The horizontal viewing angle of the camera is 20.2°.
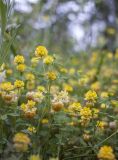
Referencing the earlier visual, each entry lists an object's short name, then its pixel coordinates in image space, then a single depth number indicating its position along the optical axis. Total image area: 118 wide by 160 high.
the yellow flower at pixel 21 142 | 0.27
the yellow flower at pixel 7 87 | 0.35
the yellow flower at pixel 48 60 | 0.37
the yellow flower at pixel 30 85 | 0.49
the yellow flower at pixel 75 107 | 0.36
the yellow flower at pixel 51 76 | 0.36
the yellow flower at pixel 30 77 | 0.44
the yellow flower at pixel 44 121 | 0.39
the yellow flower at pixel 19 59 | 0.37
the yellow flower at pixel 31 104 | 0.35
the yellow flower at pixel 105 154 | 0.29
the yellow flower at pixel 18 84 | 0.36
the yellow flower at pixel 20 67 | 0.39
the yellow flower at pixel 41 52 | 0.37
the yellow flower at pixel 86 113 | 0.35
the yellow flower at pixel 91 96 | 0.36
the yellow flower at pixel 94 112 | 0.35
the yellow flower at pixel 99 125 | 0.35
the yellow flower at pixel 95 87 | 0.53
